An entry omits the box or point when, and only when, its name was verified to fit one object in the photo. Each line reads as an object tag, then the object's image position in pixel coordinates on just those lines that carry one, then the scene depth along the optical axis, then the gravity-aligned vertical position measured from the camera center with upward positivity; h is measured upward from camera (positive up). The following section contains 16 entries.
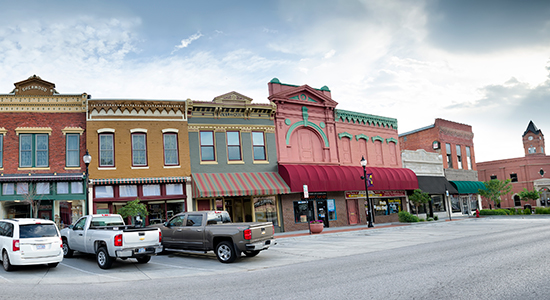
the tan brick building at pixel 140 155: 23.06 +3.30
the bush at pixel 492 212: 38.44 -2.29
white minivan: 12.05 -0.71
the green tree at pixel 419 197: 32.38 -0.34
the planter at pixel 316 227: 23.72 -1.60
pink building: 27.50 +2.72
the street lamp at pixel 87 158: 18.59 +2.57
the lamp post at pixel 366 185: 26.66 +0.72
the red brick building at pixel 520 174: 58.88 +1.85
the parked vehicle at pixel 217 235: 13.88 -1.00
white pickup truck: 12.66 -0.84
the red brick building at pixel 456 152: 41.16 +3.95
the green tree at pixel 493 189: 41.84 -0.19
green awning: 39.93 +0.29
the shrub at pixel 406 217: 30.86 -1.81
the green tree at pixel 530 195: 44.06 -1.05
